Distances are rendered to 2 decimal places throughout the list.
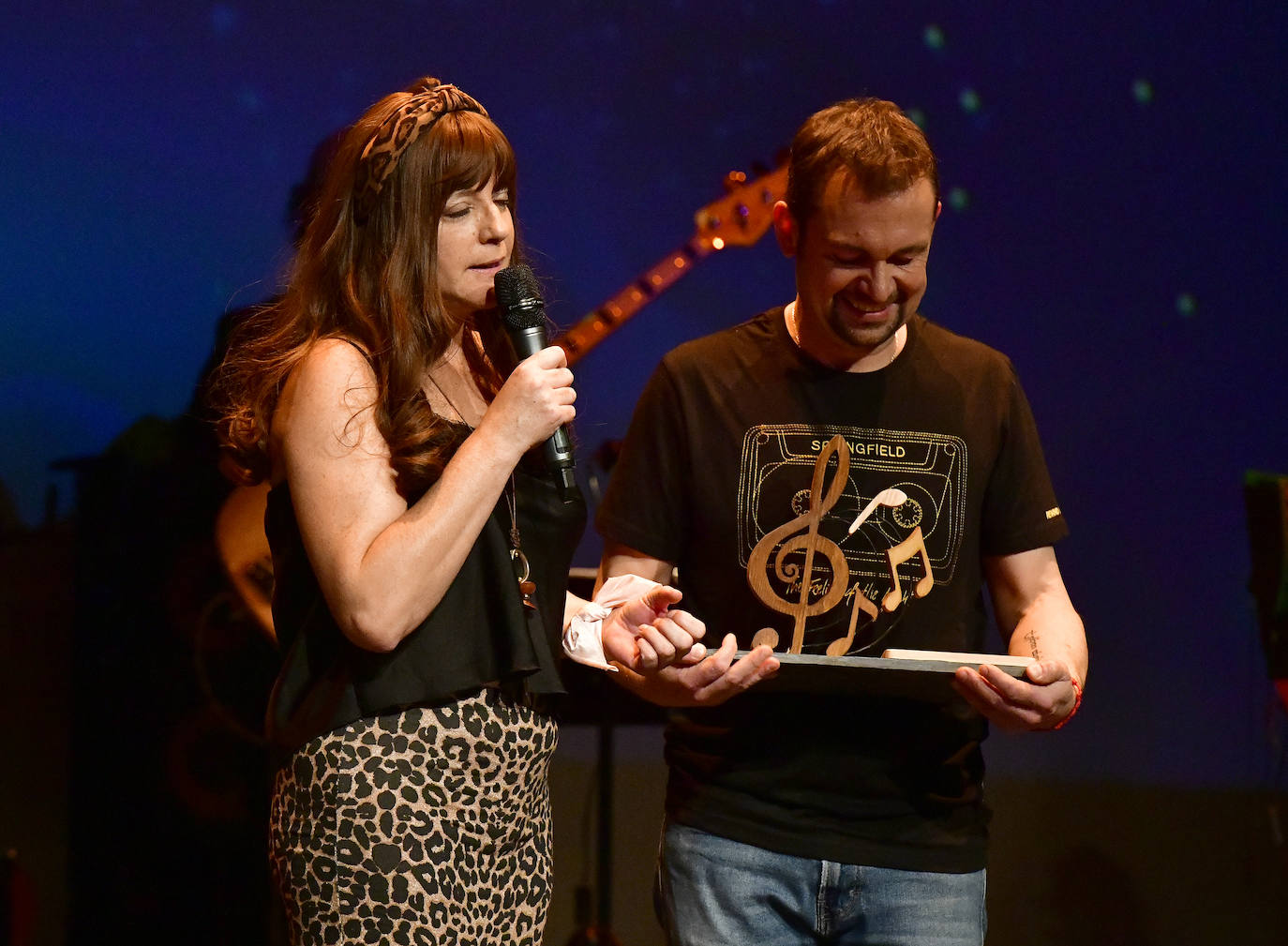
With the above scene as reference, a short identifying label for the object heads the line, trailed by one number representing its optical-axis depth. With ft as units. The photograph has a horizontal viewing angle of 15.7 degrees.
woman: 15.57
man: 16.22
